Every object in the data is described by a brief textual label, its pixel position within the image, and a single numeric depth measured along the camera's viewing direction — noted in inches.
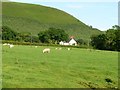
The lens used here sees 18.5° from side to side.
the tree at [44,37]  6092.5
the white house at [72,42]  6609.7
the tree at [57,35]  6412.4
